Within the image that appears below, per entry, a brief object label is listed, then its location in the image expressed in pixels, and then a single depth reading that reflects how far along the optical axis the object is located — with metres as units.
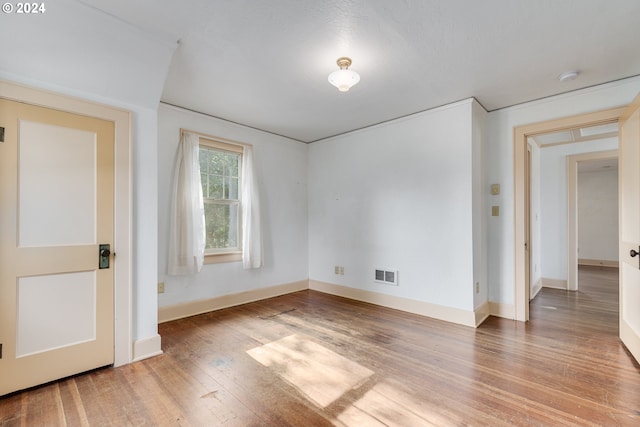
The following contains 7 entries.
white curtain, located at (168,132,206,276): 3.39
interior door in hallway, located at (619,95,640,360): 2.37
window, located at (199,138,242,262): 3.83
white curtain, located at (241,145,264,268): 4.04
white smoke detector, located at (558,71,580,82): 2.65
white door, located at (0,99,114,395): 1.92
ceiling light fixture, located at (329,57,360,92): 2.40
